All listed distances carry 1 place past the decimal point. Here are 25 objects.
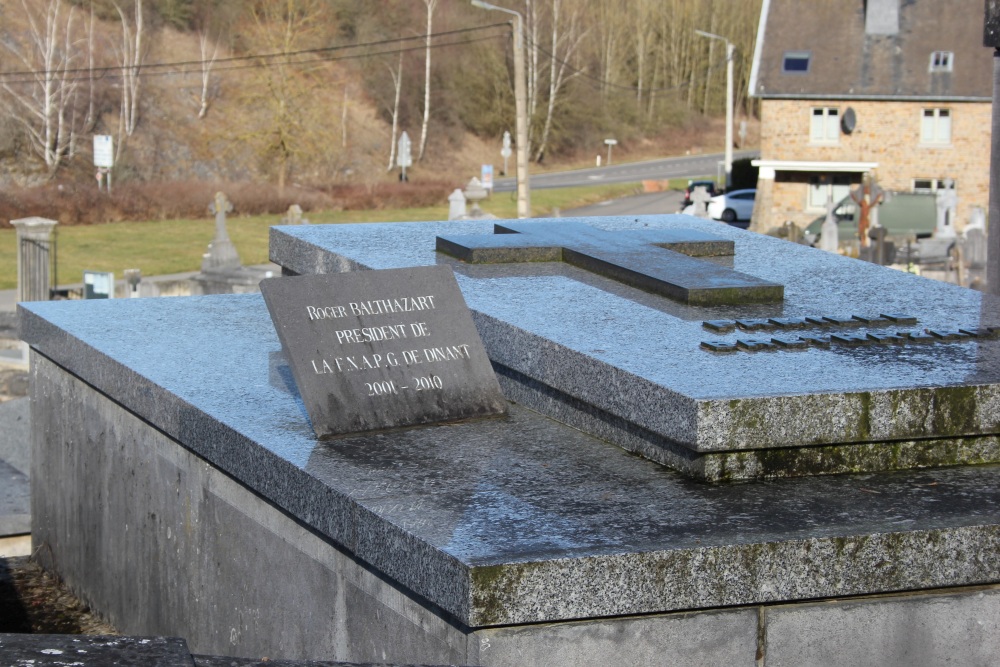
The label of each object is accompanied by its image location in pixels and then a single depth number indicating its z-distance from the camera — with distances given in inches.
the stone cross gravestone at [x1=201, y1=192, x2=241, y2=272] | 904.3
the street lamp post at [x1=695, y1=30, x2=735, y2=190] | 1662.6
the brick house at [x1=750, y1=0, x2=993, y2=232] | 1491.1
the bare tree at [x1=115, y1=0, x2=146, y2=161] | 1888.5
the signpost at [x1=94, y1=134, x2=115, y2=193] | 1643.7
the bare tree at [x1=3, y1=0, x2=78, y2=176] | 1755.7
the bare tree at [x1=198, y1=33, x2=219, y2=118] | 2028.8
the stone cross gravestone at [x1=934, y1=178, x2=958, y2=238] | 1100.5
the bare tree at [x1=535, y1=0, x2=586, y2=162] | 2425.0
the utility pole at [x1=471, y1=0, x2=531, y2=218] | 997.2
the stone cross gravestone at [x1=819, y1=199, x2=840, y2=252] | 989.2
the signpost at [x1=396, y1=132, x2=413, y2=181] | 1865.2
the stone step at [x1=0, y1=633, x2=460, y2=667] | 91.4
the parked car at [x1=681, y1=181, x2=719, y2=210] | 1663.9
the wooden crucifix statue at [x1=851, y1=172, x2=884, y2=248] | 949.2
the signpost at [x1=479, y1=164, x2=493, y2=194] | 1444.4
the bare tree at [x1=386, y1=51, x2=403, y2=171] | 2236.2
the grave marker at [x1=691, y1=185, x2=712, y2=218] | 1205.6
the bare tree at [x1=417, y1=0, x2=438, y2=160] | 2272.4
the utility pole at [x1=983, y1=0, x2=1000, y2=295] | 278.1
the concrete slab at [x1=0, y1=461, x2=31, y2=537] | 283.0
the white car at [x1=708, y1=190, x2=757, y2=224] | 1589.6
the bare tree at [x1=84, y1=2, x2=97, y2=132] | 1849.2
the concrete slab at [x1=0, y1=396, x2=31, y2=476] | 318.3
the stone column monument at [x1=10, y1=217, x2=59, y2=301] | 753.0
